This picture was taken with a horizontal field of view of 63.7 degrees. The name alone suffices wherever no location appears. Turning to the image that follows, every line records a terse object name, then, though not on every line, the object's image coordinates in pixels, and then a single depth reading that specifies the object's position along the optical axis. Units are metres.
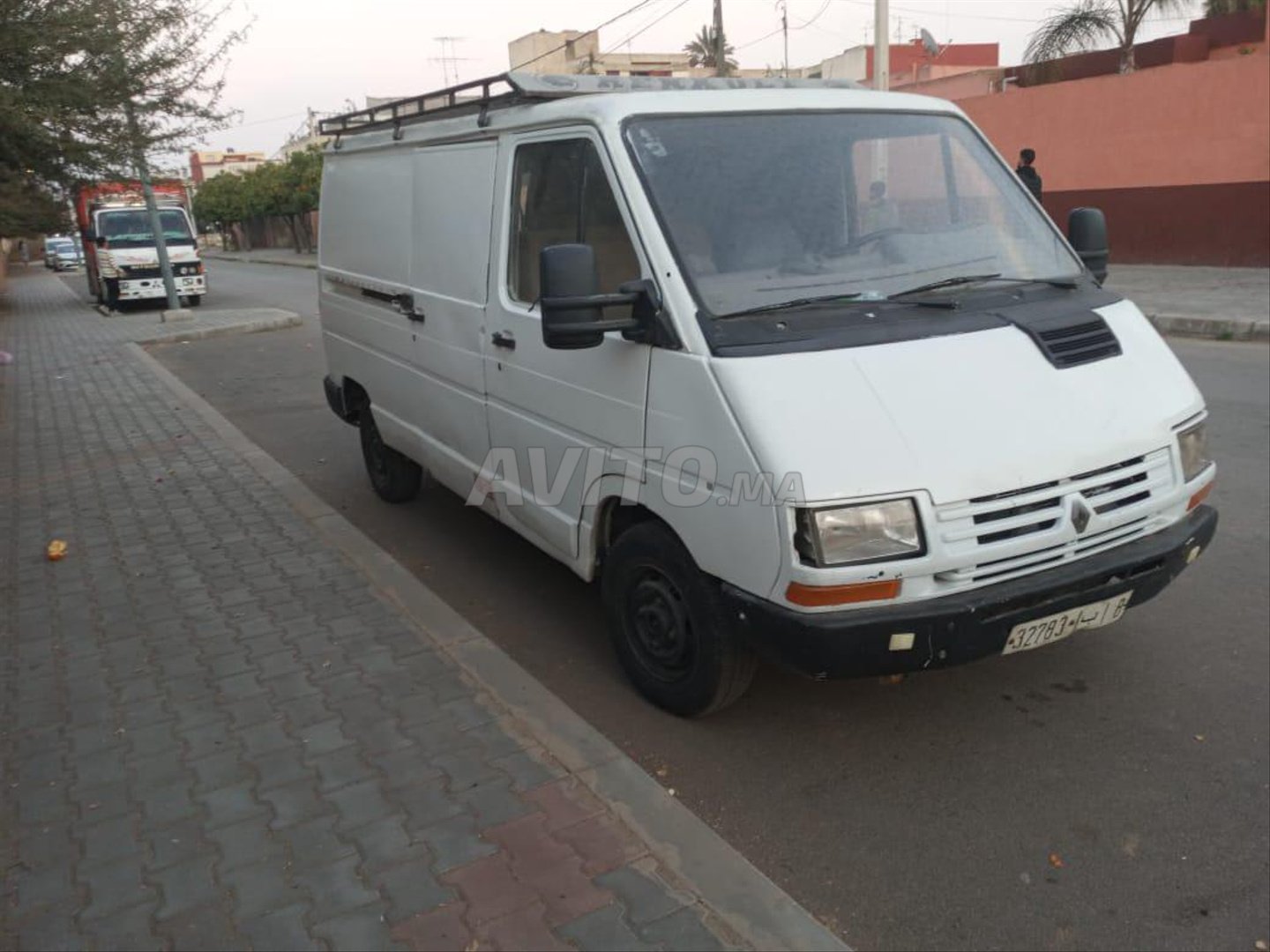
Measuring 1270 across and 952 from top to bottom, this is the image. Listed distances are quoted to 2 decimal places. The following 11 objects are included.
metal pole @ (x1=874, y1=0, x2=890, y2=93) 16.20
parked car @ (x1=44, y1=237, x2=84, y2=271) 53.19
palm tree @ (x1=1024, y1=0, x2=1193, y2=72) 20.53
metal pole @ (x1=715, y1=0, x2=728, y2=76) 32.56
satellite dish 20.91
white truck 21.47
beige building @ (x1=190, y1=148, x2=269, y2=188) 103.88
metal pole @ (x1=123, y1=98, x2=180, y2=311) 8.85
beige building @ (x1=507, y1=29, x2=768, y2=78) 54.72
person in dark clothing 13.17
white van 2.97
